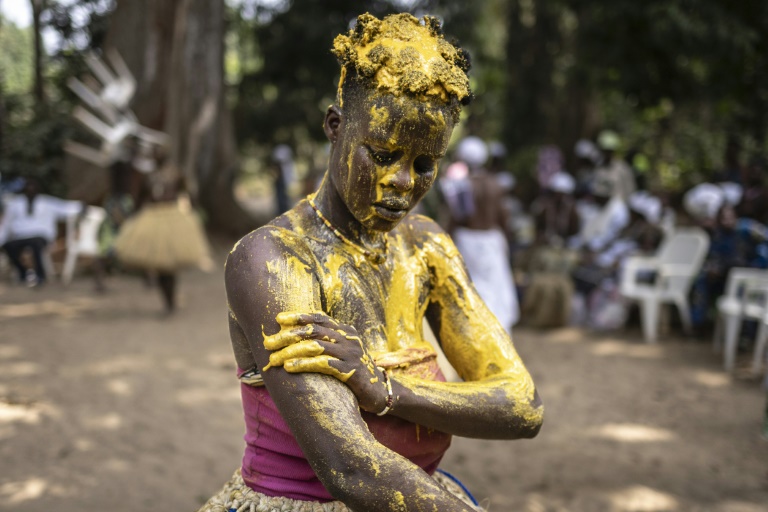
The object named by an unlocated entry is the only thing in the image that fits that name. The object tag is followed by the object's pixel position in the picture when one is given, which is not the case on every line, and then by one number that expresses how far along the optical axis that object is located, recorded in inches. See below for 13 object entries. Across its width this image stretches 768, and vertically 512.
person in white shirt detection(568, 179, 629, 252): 385.4
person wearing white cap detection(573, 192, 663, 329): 357.7
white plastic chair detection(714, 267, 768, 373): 281.5
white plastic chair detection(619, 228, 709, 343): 339.0
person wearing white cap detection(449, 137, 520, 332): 301.0
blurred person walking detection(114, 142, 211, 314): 341.1
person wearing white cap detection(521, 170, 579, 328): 354.6
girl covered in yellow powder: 57.7
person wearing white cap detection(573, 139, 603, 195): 453.8
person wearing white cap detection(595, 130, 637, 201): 434.6
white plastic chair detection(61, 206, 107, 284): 462.9
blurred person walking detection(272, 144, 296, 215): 580.4
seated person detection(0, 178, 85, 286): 440.1
